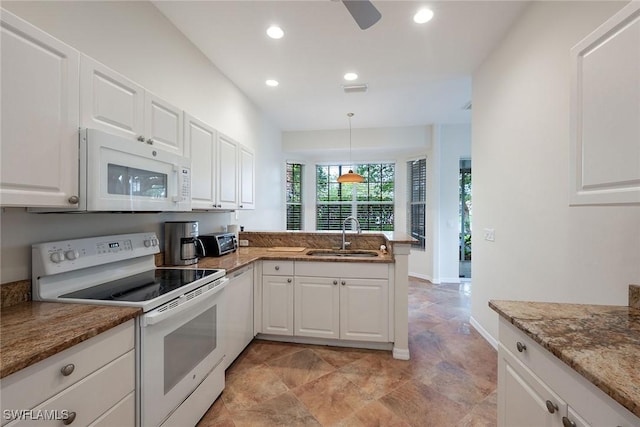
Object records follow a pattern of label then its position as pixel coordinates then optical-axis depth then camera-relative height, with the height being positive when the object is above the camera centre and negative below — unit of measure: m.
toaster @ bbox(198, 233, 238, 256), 2.71 -0.32
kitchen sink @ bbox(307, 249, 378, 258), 2.95 -0.44
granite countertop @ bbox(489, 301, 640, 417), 0.72 -0.43
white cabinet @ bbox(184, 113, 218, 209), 2.15 +0.43
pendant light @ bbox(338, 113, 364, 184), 4.34 +0.56
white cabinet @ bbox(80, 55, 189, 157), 1.31 +0.58
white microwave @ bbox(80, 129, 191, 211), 1.27 +0.20
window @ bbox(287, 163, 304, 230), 5.96 +0.37
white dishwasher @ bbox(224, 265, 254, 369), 2.19 -0.87
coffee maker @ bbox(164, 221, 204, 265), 2.21 -0.25
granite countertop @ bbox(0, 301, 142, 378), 0.84 -0.43
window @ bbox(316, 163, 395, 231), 6.09 +0.36
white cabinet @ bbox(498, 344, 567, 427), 0.91 -0.70
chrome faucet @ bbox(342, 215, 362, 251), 3.06 -0.34
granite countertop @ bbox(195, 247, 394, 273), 2.28 -0.44
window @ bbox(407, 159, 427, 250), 5.40 +0.30
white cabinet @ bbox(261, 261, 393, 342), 2.52 -0.83
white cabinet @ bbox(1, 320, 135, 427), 0.83 -0.61
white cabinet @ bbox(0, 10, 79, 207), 1.01 +0.38
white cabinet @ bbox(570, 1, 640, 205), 0.88 +0.35
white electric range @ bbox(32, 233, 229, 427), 1.30 -0.48
